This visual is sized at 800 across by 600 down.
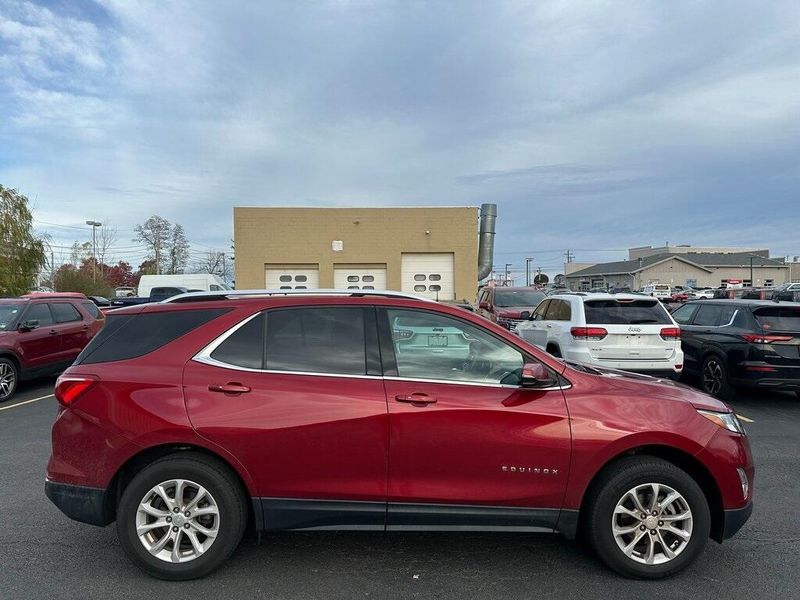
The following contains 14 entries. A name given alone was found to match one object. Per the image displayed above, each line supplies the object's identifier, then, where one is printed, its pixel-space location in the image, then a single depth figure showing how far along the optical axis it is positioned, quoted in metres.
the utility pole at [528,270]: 108.73
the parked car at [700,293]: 48.37
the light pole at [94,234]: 53.16
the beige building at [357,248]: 18.61
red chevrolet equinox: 3.20
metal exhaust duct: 20.80
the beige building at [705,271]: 69.06
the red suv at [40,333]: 8.85
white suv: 7.86
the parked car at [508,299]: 15.31
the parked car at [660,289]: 55.11
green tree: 21.88
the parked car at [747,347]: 7.57
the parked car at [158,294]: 22.44
